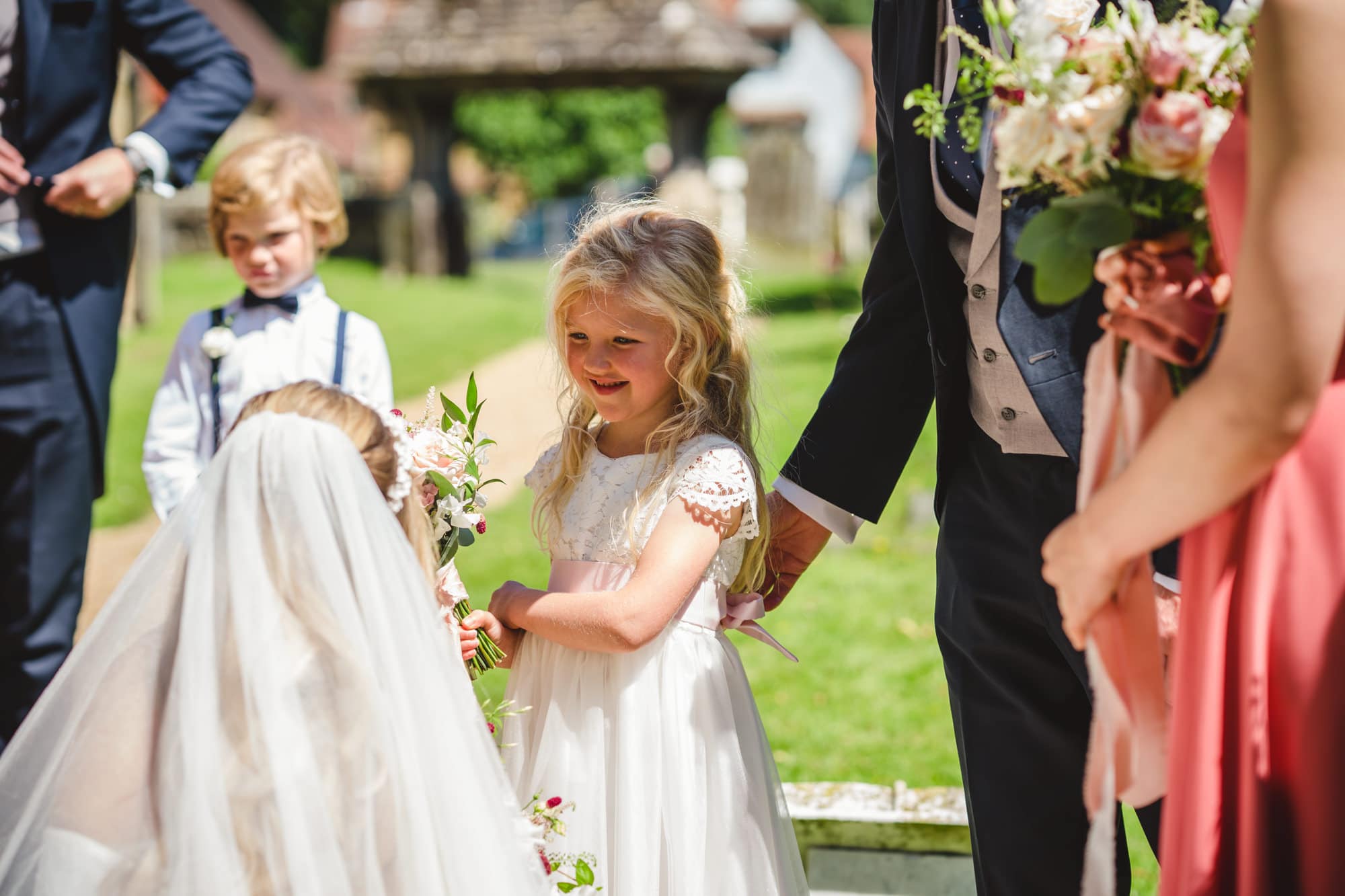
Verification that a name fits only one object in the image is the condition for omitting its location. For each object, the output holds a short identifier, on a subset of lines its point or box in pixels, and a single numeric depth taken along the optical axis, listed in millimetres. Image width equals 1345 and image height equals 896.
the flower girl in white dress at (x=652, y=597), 2516
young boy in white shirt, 3701
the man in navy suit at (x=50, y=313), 3270
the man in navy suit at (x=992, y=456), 2207
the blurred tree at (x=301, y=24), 49344
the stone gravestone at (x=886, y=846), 3537
